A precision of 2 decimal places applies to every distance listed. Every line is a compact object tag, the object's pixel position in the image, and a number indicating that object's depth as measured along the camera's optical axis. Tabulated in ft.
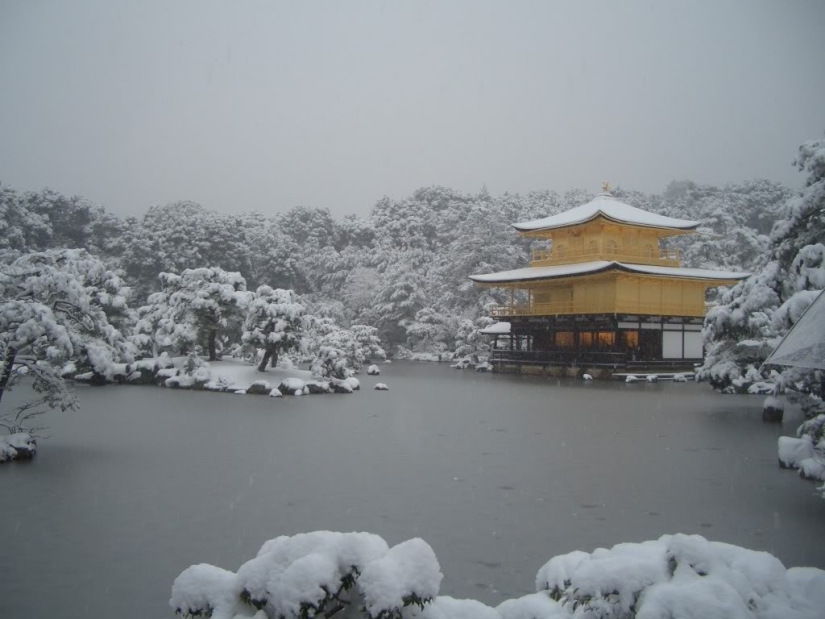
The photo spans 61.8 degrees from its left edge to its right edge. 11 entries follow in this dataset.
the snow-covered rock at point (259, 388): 64.34
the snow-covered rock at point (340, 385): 67.00
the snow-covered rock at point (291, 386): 63.31
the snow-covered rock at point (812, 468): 27.14
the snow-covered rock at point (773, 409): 45.34
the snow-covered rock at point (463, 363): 115.03
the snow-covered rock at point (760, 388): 65.12
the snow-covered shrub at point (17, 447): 29.84
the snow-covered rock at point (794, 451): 29.37
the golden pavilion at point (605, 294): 92.68
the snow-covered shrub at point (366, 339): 117.80
